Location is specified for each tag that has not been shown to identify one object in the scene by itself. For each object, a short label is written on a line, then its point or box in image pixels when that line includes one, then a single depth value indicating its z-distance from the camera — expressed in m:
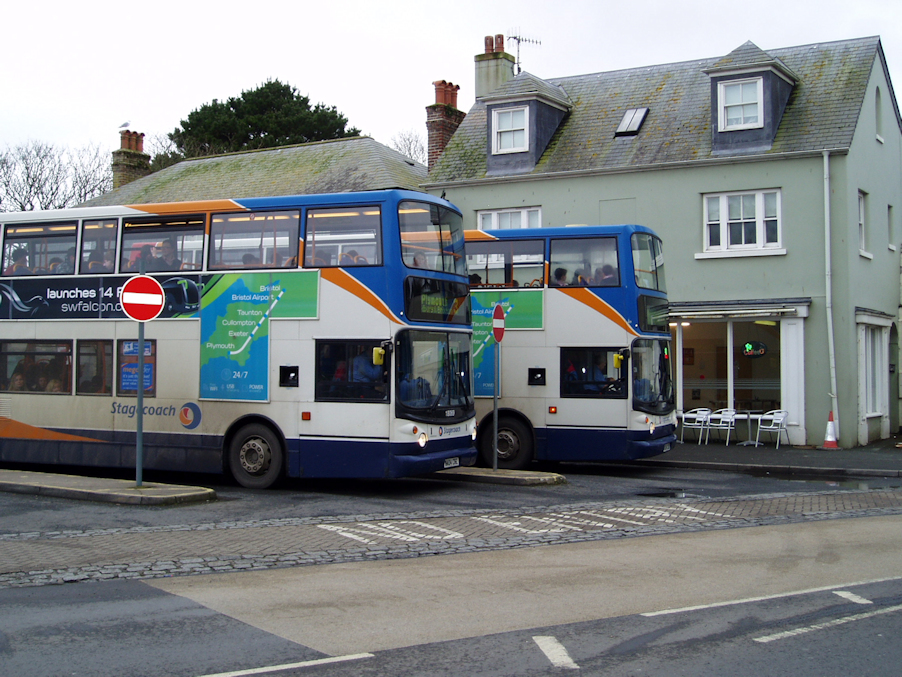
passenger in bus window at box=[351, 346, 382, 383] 13.74
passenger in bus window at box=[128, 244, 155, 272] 15.13
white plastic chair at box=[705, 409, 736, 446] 22.31
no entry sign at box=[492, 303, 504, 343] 15.38
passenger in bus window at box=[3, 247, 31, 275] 15.96
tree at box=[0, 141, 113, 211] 52.16
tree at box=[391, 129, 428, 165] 58.78
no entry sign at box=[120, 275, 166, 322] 12.59
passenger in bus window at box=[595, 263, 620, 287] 16.62
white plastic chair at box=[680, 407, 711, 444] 22.52
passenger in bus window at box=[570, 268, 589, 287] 16.81
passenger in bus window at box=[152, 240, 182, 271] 14.96
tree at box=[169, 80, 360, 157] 50.34
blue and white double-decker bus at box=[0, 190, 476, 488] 13.68
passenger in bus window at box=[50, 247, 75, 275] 15.59
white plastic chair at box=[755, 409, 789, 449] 21.72
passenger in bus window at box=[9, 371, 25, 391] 15.96
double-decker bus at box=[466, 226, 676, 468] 16.56
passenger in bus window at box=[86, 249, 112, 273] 15.36
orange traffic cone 21.33
